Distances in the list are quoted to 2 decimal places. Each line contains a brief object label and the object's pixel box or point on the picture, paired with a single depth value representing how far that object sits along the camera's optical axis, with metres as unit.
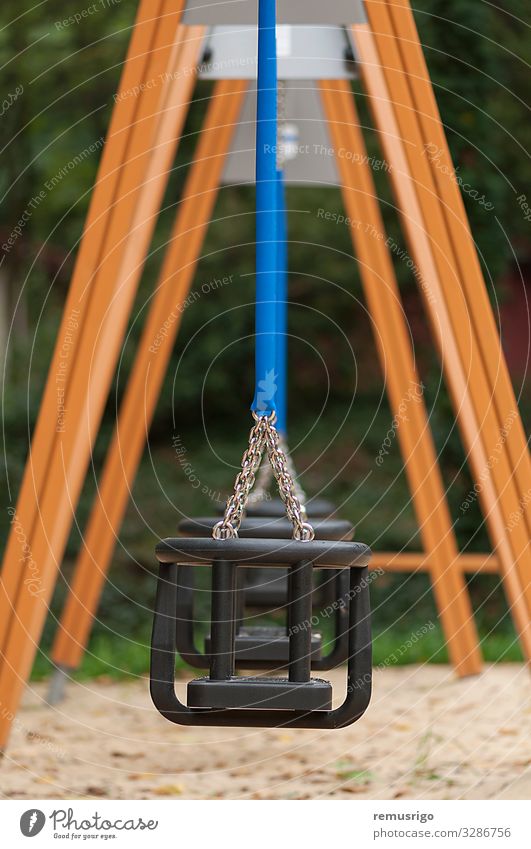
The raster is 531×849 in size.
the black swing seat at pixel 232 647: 4.30
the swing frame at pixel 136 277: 5.71
